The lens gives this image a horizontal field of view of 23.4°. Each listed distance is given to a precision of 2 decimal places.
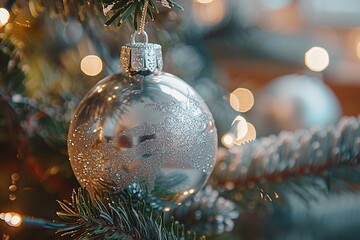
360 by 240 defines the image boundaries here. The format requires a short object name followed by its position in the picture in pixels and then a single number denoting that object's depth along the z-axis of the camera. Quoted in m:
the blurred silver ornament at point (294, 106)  1.00
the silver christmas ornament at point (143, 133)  0.42
